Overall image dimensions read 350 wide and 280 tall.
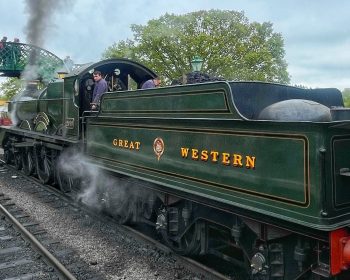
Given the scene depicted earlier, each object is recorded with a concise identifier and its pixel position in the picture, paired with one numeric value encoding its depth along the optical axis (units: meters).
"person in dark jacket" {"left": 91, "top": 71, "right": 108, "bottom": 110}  6.90
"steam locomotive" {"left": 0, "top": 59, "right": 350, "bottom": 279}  3.04
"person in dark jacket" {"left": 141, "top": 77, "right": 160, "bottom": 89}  6.82
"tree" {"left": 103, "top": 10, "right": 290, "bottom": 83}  25.89
